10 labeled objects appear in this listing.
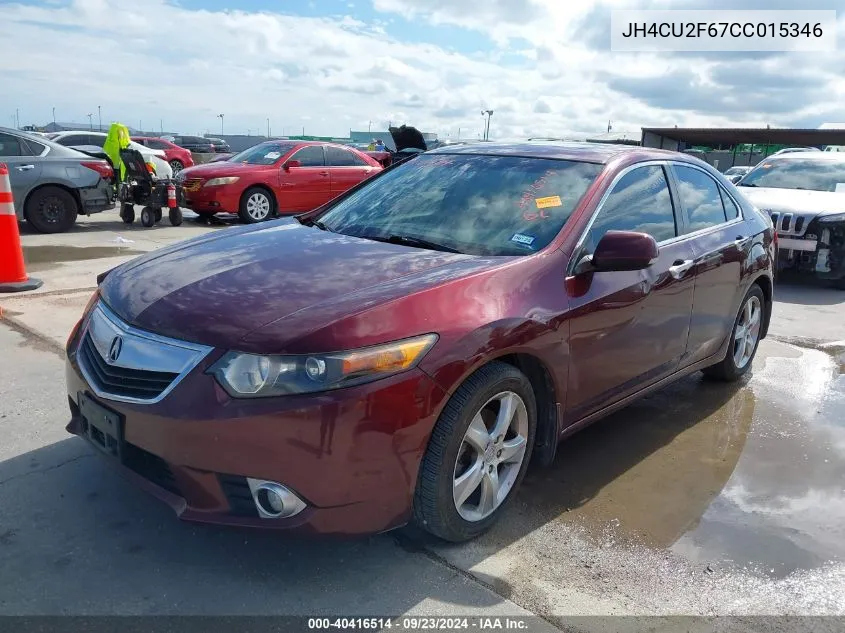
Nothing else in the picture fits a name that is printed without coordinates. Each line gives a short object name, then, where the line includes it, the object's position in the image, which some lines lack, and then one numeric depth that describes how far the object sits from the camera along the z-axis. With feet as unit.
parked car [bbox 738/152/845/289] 26.55
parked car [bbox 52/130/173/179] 60.59
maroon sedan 7.45
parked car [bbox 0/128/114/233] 31.91
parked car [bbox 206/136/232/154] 128.00
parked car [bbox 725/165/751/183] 88.58
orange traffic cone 20.16
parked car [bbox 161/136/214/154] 126.80
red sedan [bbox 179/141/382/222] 38.99
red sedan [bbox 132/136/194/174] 76.18
